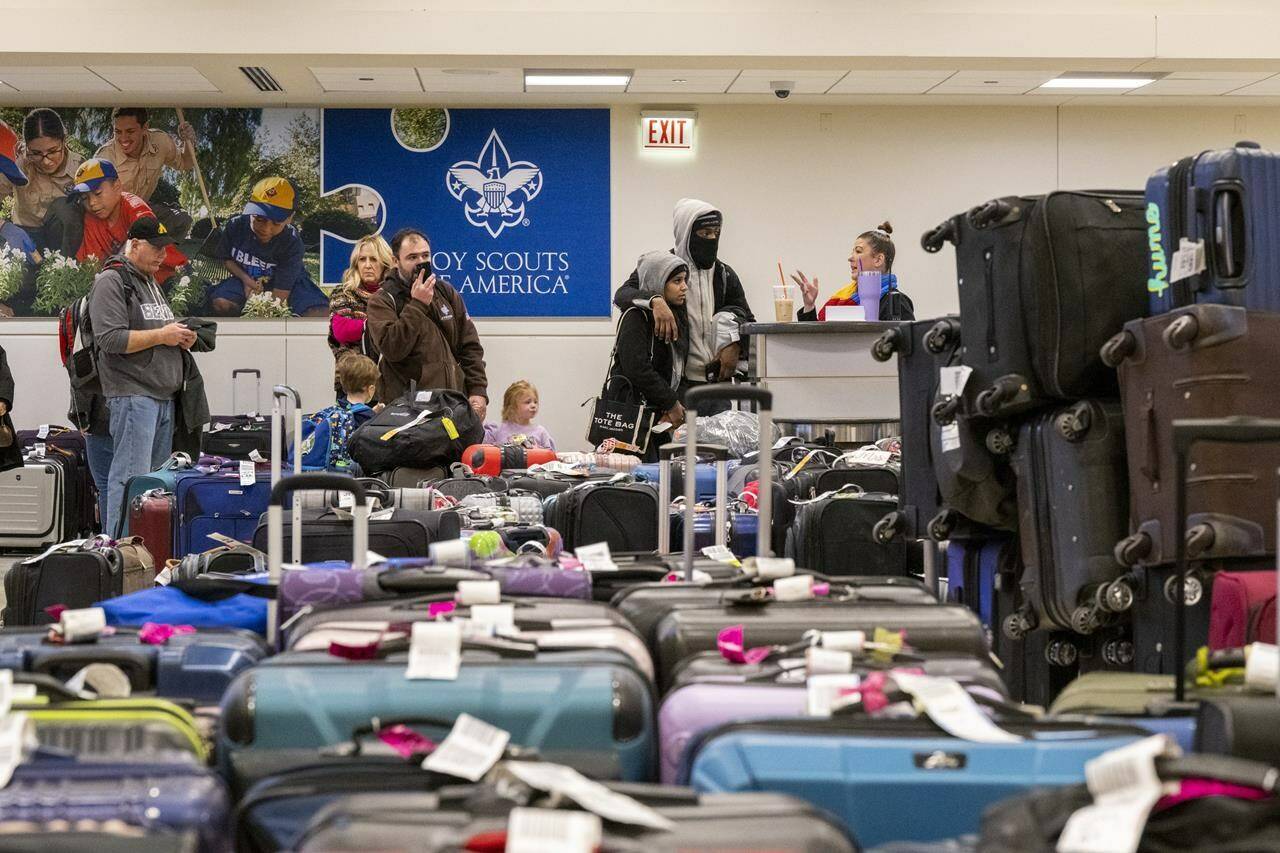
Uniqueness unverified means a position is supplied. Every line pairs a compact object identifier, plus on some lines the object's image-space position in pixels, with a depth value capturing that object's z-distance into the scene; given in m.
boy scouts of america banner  12.43
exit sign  12.43
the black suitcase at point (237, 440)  10.13
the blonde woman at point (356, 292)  9.80
